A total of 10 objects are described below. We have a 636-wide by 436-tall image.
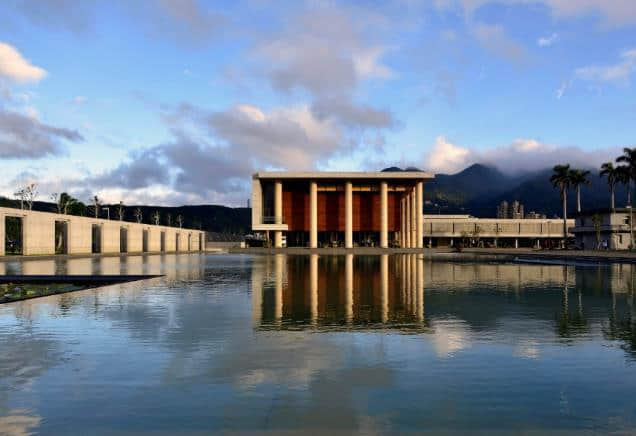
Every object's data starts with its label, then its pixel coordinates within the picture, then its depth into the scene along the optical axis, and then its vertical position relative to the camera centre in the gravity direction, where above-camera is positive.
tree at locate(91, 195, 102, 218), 136.10 +8.34
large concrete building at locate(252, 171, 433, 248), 120.31 +5.58
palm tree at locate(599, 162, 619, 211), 111.70 +11.94
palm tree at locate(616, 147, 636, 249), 99.44 +12.21
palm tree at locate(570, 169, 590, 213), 112.96 +10.78
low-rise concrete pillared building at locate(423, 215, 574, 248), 160.12 +0.21
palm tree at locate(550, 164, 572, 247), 114.75 +11.20
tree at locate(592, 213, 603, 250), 100.00 +1.03
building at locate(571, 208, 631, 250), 101.12 +0.31
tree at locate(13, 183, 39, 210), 105.94 +8.05
